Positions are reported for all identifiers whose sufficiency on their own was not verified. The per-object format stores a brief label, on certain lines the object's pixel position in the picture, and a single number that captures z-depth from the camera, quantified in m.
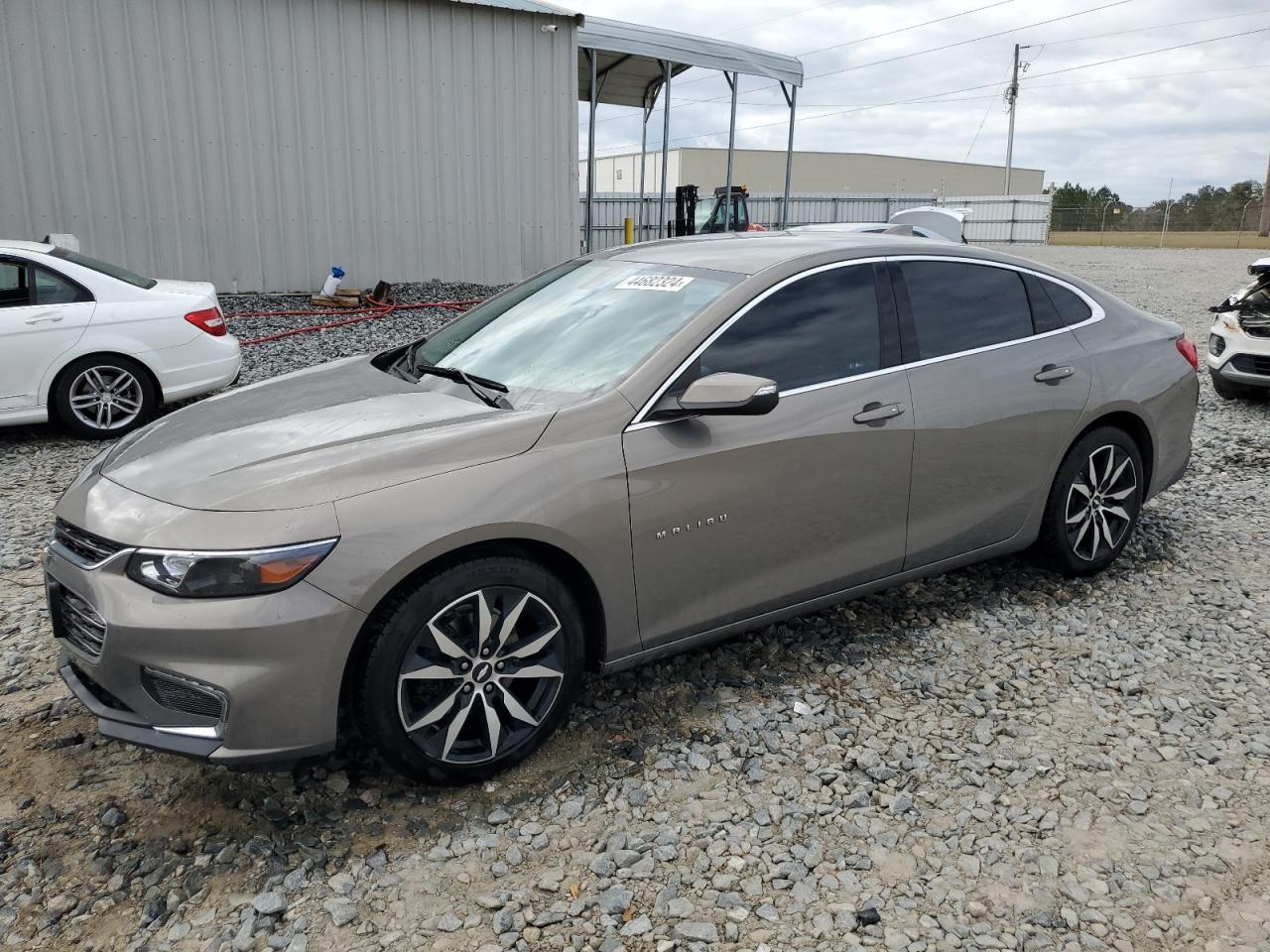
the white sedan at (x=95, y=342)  6.94
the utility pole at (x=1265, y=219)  41.78
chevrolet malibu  2.61
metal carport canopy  16.17
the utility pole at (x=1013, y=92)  52.66
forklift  22.97
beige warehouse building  55.34
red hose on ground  11.75
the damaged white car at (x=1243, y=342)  8.62
